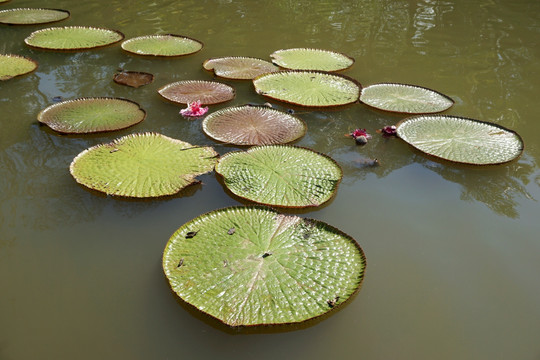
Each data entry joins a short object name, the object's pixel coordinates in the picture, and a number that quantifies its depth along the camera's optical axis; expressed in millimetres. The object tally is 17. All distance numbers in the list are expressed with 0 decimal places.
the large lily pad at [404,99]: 3898
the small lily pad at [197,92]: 3912
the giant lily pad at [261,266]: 1983
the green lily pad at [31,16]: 5863
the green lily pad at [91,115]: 3414
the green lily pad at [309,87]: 3940
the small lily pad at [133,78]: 4309
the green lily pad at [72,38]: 5043
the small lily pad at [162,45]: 4980
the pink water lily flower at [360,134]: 3488
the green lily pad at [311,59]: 4762
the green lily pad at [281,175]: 2715
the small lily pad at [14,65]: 4309
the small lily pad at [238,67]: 4445
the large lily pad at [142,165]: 2736
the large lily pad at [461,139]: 3203
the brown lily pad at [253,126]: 3336
